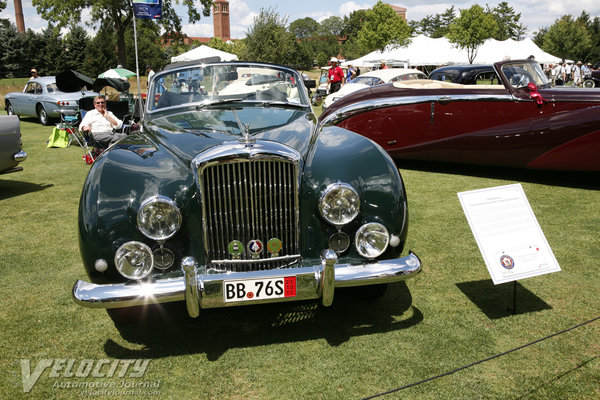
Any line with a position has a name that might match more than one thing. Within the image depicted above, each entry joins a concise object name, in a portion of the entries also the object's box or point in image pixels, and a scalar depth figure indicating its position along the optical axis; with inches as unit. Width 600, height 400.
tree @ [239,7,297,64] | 1162.6
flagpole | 206.1
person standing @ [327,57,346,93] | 631.8
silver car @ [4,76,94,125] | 564.4
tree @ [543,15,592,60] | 2110.0
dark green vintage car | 107.6
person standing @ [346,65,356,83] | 864.3
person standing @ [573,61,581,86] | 895.8
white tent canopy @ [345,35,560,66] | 1284.0
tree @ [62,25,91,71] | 1627.7
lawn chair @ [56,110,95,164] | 361.9
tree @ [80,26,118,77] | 1670.8
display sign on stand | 131.4
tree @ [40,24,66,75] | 1592.0
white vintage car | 631.2
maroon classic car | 257.0
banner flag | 530.9
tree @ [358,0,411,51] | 2028.8
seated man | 309.4
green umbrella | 802.7
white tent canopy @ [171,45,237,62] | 865.3
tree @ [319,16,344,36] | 5487.2
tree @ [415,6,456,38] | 4224.4
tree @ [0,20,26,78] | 1558.8
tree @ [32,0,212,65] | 1120.2
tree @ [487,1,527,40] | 3308.6
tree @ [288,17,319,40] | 5452.8
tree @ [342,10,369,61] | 4618.4
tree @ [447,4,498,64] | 1567.4
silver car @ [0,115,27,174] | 252.2
